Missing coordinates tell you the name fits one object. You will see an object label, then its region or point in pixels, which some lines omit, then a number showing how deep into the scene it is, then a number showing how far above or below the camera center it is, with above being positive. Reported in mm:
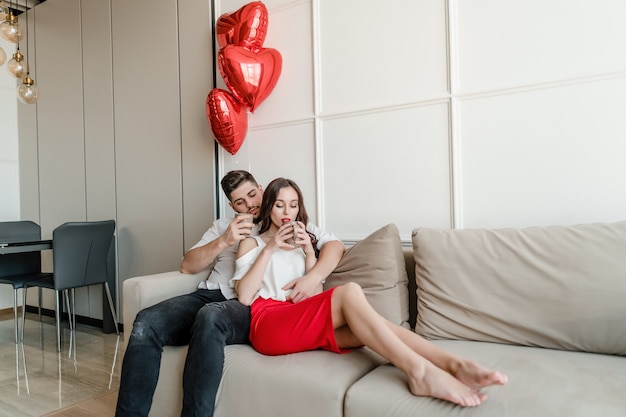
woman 1312 -425
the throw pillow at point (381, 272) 1907 -307
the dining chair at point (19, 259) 3518 -416
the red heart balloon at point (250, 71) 2541 +808
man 1619 -479
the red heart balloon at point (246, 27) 2648 +1103
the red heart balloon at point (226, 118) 2689 +562
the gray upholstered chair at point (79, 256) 3207 -340
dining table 3011 -241
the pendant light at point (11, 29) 2990 +1255
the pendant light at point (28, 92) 3148 +868
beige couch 1295 -489
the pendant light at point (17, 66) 3160 +1052
